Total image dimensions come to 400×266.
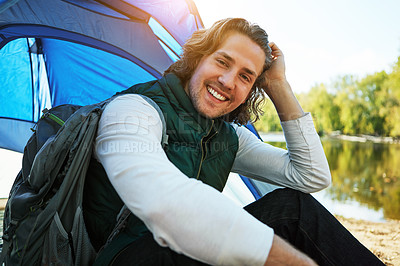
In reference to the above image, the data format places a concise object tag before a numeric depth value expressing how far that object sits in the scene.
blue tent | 2.16
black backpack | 0.95
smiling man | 0.74
